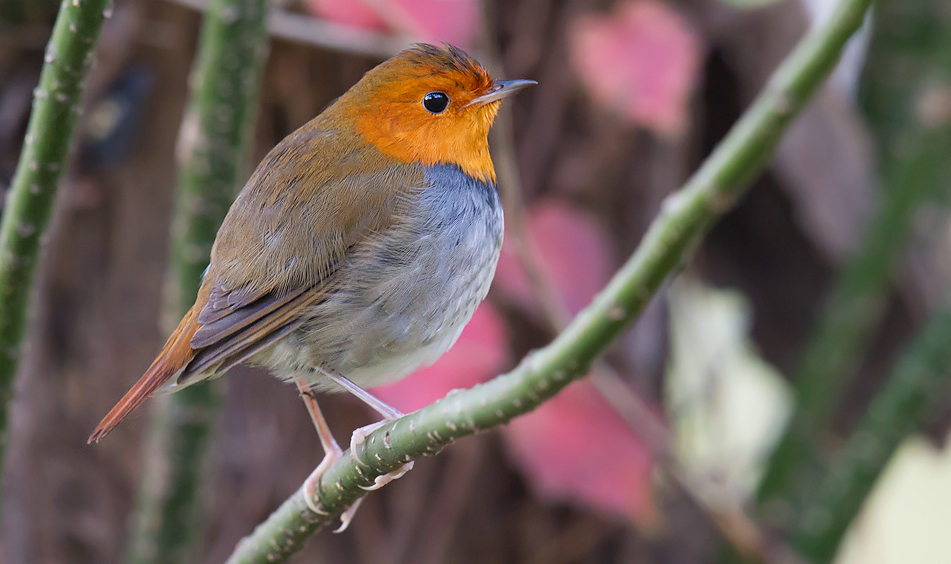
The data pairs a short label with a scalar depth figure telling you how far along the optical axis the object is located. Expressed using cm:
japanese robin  283
